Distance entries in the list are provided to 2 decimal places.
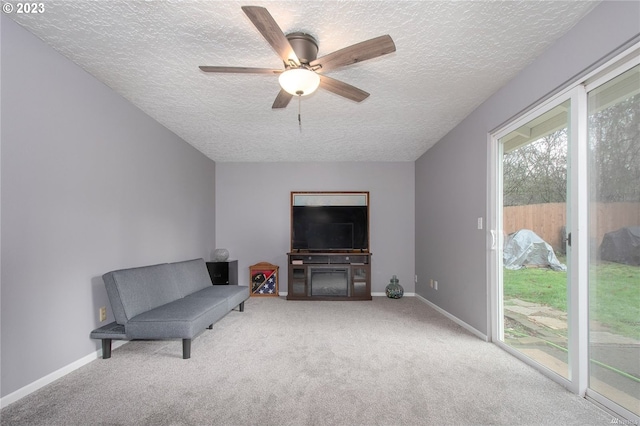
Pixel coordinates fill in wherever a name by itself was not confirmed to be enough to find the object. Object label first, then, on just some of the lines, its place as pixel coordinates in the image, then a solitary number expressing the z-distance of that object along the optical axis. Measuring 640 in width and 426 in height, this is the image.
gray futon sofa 2.56
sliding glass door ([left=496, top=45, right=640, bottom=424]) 1.79
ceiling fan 1.74
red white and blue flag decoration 5.39
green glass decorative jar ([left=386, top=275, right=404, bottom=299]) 5.21
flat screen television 5.47
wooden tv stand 5.15
